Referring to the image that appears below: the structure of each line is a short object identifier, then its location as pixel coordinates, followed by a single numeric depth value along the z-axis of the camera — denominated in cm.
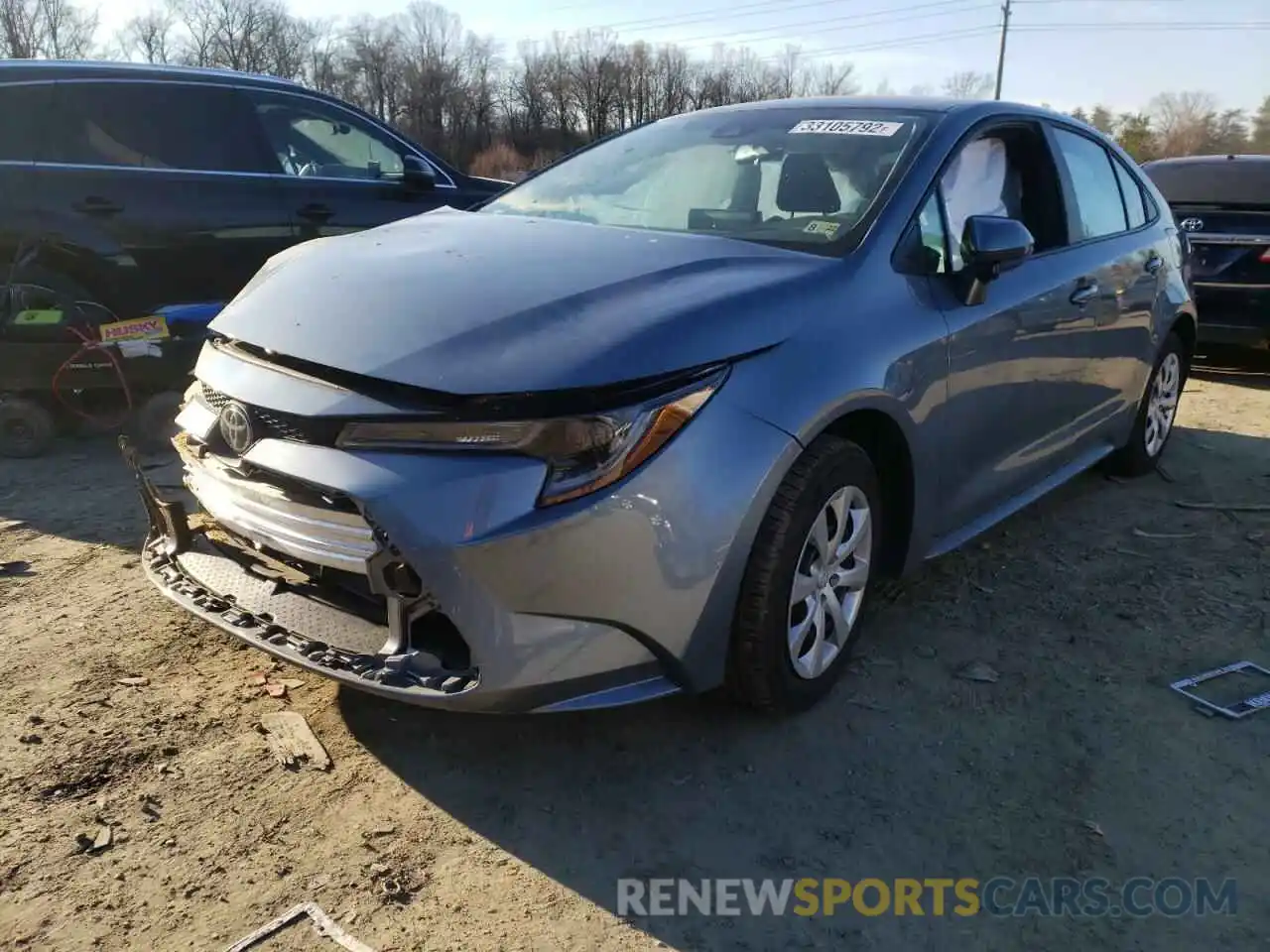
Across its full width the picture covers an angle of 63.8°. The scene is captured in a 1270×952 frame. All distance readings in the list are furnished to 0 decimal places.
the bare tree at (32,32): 6644
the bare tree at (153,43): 7638
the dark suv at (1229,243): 709
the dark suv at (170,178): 493
